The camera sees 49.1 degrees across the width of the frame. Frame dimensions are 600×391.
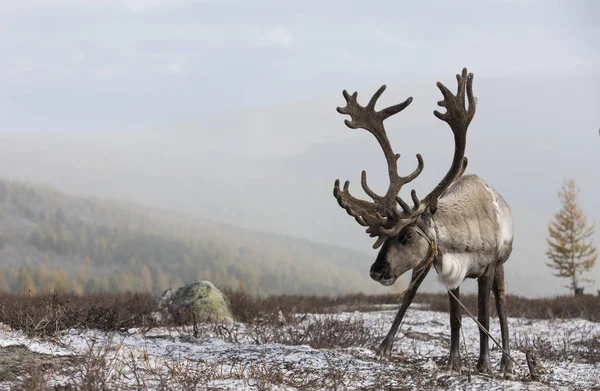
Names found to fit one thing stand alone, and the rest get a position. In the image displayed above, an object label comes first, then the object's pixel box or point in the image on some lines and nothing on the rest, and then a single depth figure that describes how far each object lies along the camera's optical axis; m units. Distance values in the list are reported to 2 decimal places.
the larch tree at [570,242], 34.78
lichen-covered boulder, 10.37
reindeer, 5.44
